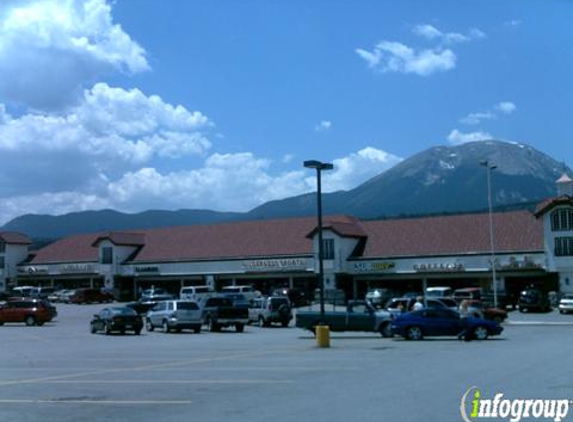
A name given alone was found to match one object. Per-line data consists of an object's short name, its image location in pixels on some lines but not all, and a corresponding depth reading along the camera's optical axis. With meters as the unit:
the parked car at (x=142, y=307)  52.34
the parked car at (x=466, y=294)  54.81
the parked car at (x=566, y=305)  54.44
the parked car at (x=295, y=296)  62.97
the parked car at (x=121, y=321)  39.25
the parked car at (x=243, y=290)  60.11
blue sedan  30.72
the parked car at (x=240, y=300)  43.59
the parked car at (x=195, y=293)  56.83
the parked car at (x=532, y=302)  56.72
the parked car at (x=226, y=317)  40.94
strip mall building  66.94
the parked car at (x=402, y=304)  41.00
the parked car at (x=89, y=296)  76.69
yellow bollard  27.59
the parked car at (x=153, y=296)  59.70
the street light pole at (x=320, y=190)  30.59
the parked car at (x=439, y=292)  56.88
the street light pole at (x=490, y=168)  52.91
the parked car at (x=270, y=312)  44.56
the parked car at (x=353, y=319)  34.28
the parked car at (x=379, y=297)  60.66
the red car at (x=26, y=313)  48.72
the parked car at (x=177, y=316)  40.12
